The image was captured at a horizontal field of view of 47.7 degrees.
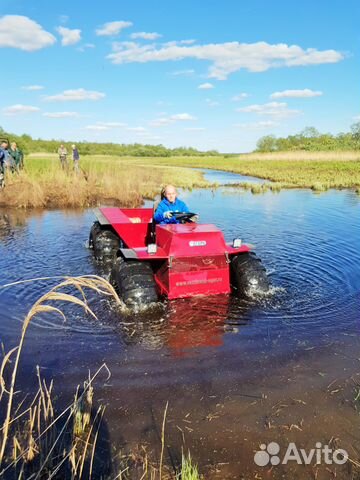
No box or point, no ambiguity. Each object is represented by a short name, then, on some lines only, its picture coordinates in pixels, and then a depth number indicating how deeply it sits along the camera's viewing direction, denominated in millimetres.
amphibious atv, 5715
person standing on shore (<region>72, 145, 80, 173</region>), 20872
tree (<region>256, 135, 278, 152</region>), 96375
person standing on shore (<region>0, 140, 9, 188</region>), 16000
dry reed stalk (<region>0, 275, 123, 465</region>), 1852
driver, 7066
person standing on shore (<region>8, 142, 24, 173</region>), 16859
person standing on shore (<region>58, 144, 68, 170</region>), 22069
